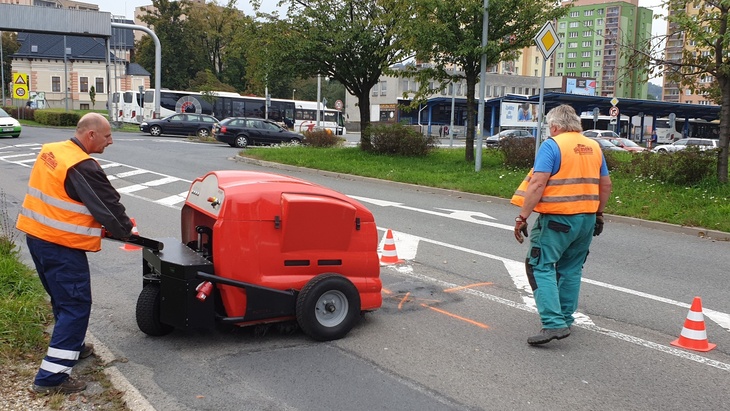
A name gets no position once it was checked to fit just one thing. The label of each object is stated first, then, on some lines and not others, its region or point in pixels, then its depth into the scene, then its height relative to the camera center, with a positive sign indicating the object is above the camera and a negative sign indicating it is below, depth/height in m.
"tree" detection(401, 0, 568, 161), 18.03 +3.18
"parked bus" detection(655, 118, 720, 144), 64.28 +1.83
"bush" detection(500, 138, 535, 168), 17.81 -0.29
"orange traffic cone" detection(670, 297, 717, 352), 5.23 -1.51
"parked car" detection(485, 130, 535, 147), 18.80 +0.00
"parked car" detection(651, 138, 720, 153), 36.94 +0.32
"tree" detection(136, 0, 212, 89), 77.00 +10.63
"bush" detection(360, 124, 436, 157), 21.34 -0.09
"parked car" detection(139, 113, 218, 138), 36.47 +0.32
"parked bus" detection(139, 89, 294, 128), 47.47 +2.13
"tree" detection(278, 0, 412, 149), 21.11 +3.22
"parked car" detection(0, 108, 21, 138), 28.39 -0.01
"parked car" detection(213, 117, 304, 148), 31.08 +0.04
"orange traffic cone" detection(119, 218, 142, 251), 8.48 -1.54
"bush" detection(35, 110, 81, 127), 39.53 +0.61
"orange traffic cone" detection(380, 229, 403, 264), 7.97 -1.43
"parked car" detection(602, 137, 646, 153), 34.94 +0.09
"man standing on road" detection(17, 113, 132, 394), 4.08 -0.66
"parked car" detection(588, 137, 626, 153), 30.22 +0.09
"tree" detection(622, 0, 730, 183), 13.09 +2.02
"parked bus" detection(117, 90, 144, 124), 47.59 +1.71
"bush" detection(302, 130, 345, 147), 26.36 -0.13
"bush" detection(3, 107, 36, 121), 45.25 +0.98
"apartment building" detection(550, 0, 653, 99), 129.50 +22.39
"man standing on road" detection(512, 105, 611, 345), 5.16 -0.52
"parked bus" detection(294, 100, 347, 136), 52.81 +1.62
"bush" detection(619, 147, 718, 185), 13.95 -0.42
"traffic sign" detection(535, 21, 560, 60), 14.80 +2.34
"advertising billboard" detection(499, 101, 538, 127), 52.84 +2.27
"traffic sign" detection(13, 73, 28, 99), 36.94 +2.35
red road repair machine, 4.74 -0.97
